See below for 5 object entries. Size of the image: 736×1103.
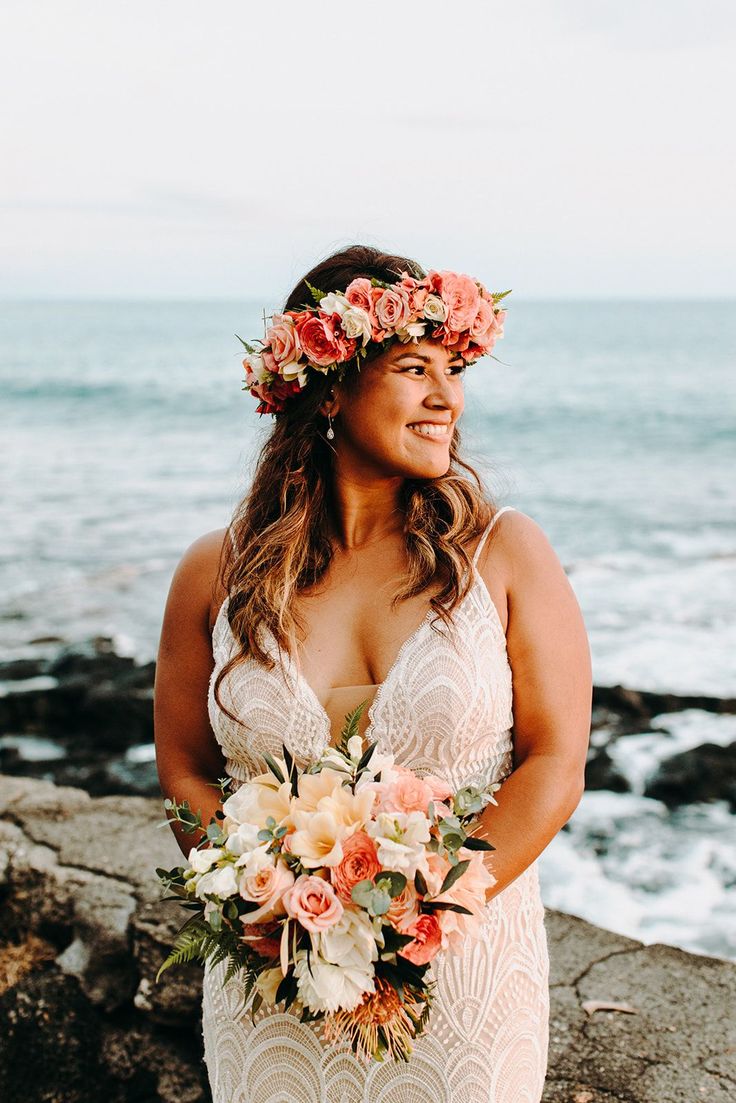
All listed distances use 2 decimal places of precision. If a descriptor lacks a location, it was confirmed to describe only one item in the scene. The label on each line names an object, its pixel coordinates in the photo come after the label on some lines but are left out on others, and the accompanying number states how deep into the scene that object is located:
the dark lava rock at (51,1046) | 3.76
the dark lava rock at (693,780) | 7.71
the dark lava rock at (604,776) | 7.88
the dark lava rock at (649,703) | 9.21
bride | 2.73
